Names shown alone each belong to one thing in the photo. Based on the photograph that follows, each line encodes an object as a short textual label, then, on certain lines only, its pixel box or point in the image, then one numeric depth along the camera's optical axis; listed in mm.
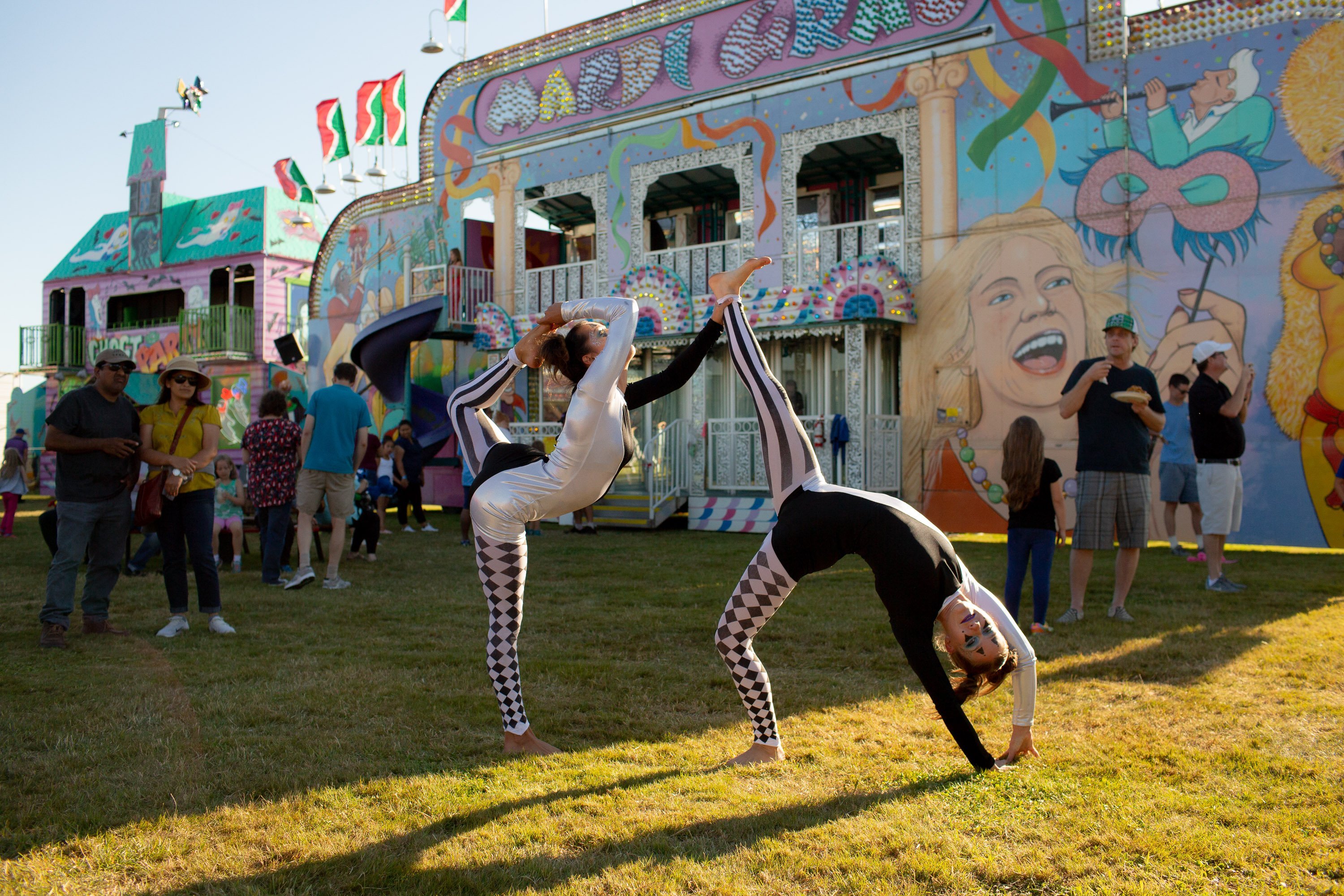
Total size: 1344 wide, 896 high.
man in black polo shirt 7883
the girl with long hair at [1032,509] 6238
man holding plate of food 6461
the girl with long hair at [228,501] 9648
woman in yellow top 6375
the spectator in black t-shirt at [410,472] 14602
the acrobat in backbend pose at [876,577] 3453
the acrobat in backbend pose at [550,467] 3895
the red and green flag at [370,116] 22188
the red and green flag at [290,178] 26266
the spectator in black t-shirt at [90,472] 6008
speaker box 22359
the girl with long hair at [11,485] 13898
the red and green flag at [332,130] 23250
